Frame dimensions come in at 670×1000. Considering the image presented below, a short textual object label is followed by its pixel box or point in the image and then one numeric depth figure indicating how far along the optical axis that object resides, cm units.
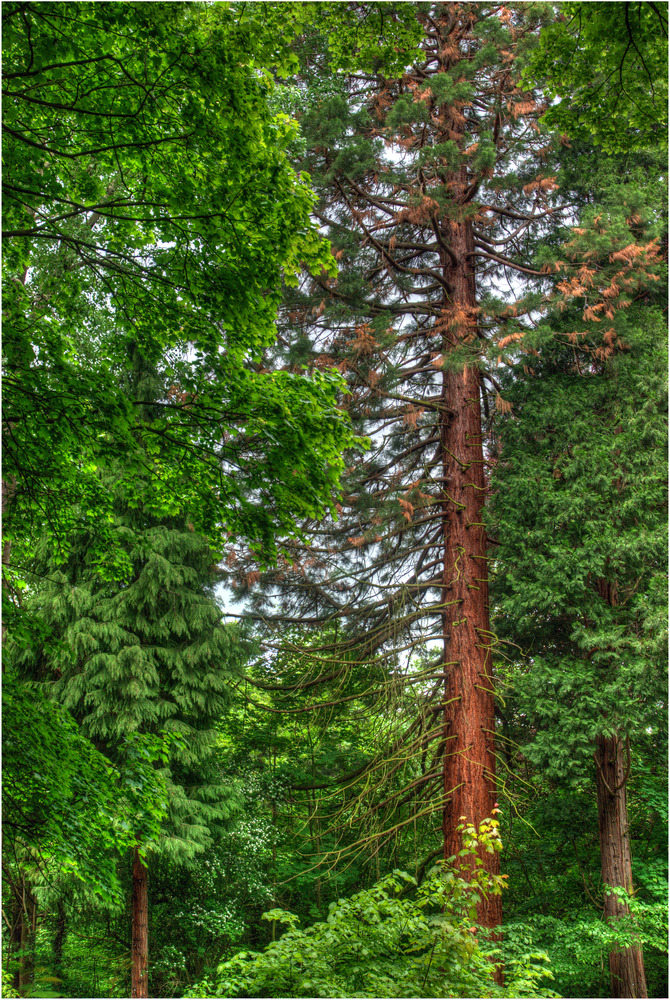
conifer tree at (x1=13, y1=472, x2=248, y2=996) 858
